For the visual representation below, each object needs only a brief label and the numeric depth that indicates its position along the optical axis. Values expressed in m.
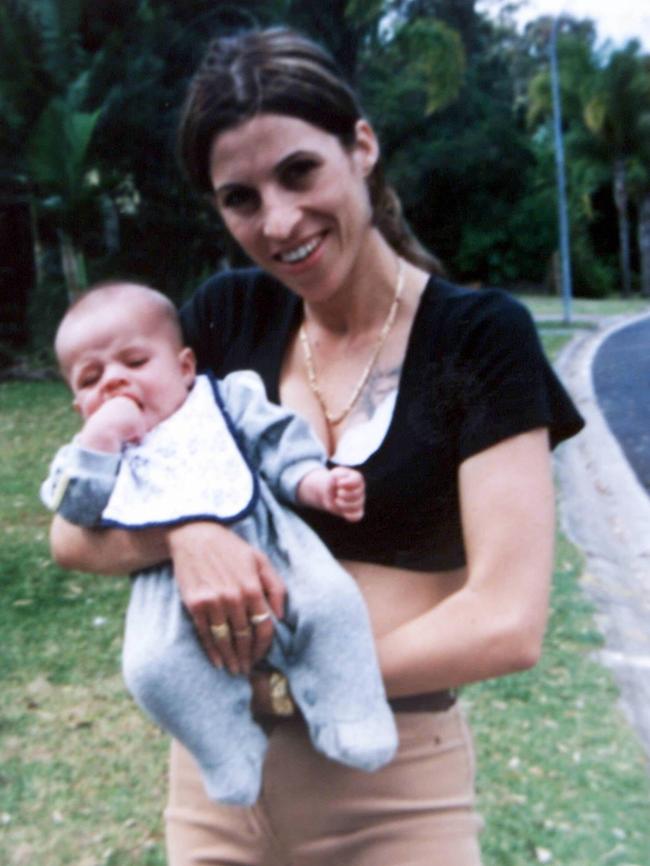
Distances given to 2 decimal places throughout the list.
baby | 1.49
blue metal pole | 21.41
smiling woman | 1.51
